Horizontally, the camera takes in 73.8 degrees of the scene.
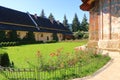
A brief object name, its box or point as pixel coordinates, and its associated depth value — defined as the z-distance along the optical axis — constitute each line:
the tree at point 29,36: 15.35
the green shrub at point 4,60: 4.15
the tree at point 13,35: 13.93
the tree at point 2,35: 12.90
